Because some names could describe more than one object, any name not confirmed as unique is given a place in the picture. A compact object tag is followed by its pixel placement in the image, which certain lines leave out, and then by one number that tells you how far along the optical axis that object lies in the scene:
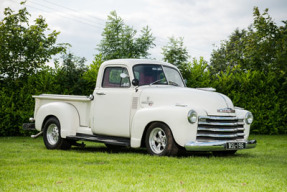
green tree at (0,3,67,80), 16.42
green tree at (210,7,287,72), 17.72
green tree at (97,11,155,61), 27.56
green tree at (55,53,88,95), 16.12
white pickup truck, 8.86
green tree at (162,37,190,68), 18.77
